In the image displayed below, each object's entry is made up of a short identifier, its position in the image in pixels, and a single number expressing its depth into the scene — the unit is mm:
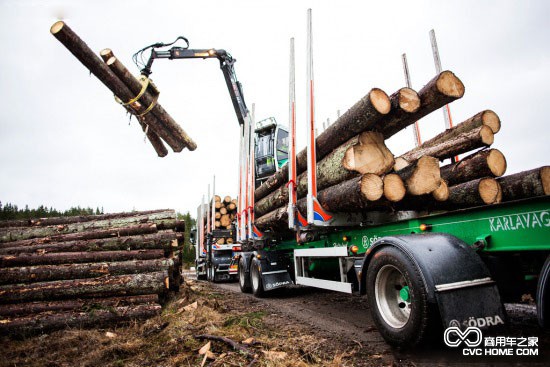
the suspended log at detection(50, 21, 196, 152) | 5297
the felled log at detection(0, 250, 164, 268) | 5504
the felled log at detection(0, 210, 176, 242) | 6895
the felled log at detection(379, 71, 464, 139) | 3686
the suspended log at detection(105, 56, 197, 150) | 6090
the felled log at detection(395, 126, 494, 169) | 3941
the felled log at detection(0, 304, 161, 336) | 4492
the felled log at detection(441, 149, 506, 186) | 3697
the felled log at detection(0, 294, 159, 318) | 4727
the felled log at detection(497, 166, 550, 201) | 3012
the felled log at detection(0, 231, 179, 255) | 5926
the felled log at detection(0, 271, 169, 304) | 4961
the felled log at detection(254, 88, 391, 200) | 3967
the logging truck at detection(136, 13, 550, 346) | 2727
